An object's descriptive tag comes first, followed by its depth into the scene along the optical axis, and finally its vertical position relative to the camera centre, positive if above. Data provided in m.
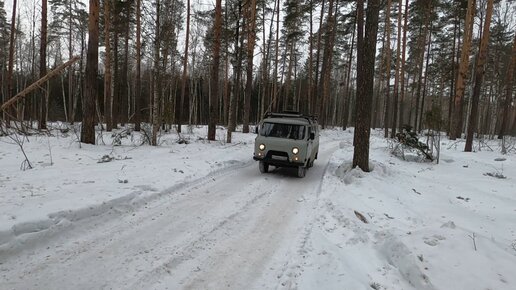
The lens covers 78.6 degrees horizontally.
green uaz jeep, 10.38 -0.69
